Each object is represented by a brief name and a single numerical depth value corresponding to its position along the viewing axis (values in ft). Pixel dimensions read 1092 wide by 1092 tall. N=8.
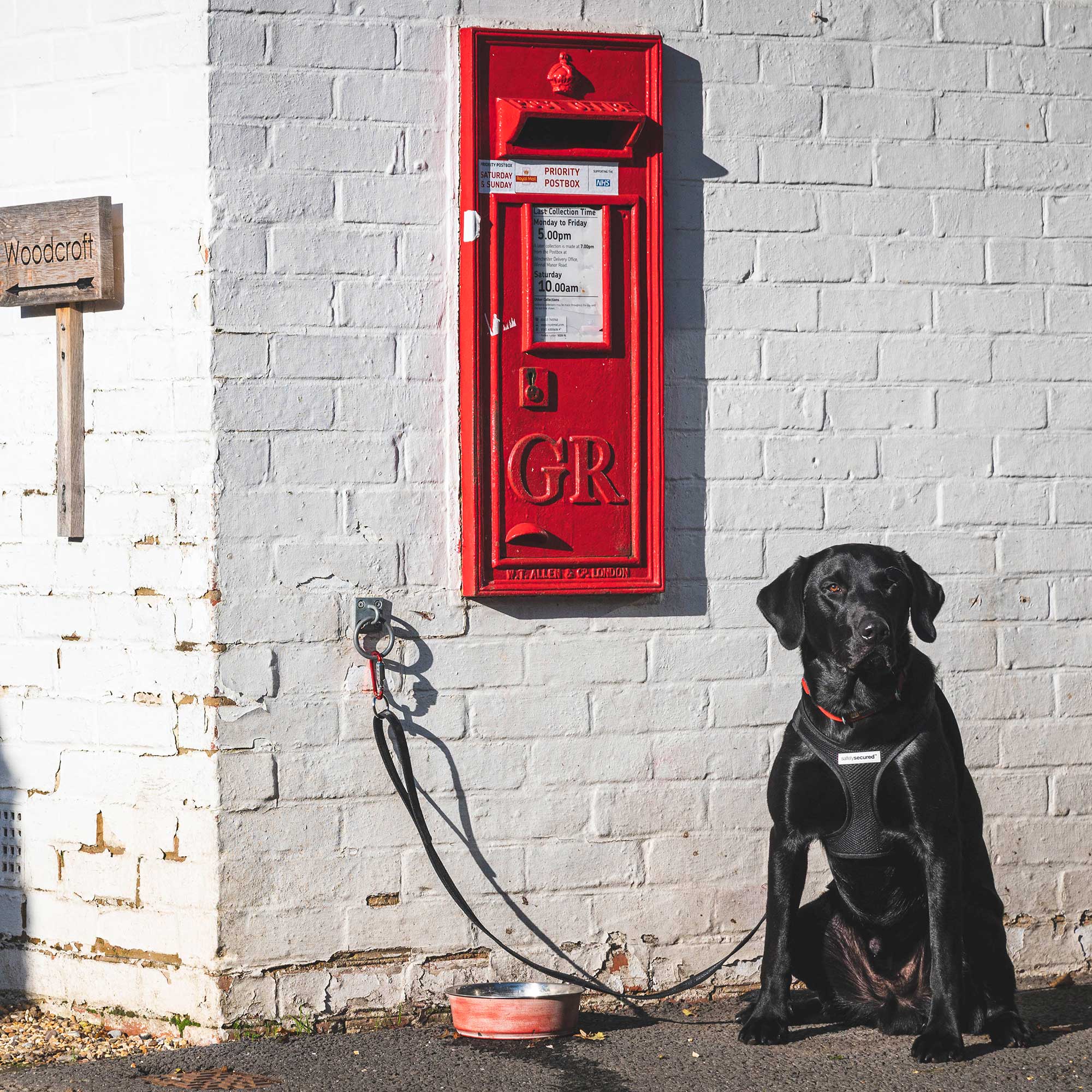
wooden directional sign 28.35
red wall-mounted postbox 28.27
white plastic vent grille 29.60
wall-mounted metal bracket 27.99
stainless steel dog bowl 26.53
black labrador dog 24.79
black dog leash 27.50
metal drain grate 24.53
